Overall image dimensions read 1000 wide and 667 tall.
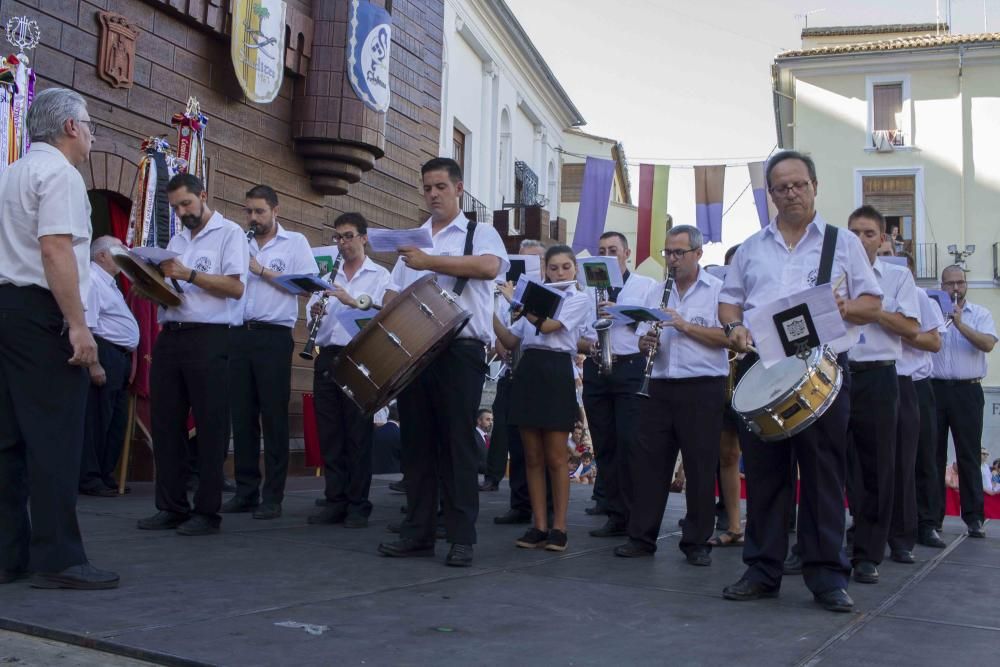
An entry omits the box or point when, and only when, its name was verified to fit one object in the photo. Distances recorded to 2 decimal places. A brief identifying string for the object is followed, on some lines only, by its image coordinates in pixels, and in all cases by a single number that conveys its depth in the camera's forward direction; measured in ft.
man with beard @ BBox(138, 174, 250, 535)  20.12
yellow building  103.35
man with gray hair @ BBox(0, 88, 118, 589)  14.07
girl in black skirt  20.99
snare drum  14.49
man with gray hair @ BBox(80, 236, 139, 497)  27.71
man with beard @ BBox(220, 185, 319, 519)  24.30
